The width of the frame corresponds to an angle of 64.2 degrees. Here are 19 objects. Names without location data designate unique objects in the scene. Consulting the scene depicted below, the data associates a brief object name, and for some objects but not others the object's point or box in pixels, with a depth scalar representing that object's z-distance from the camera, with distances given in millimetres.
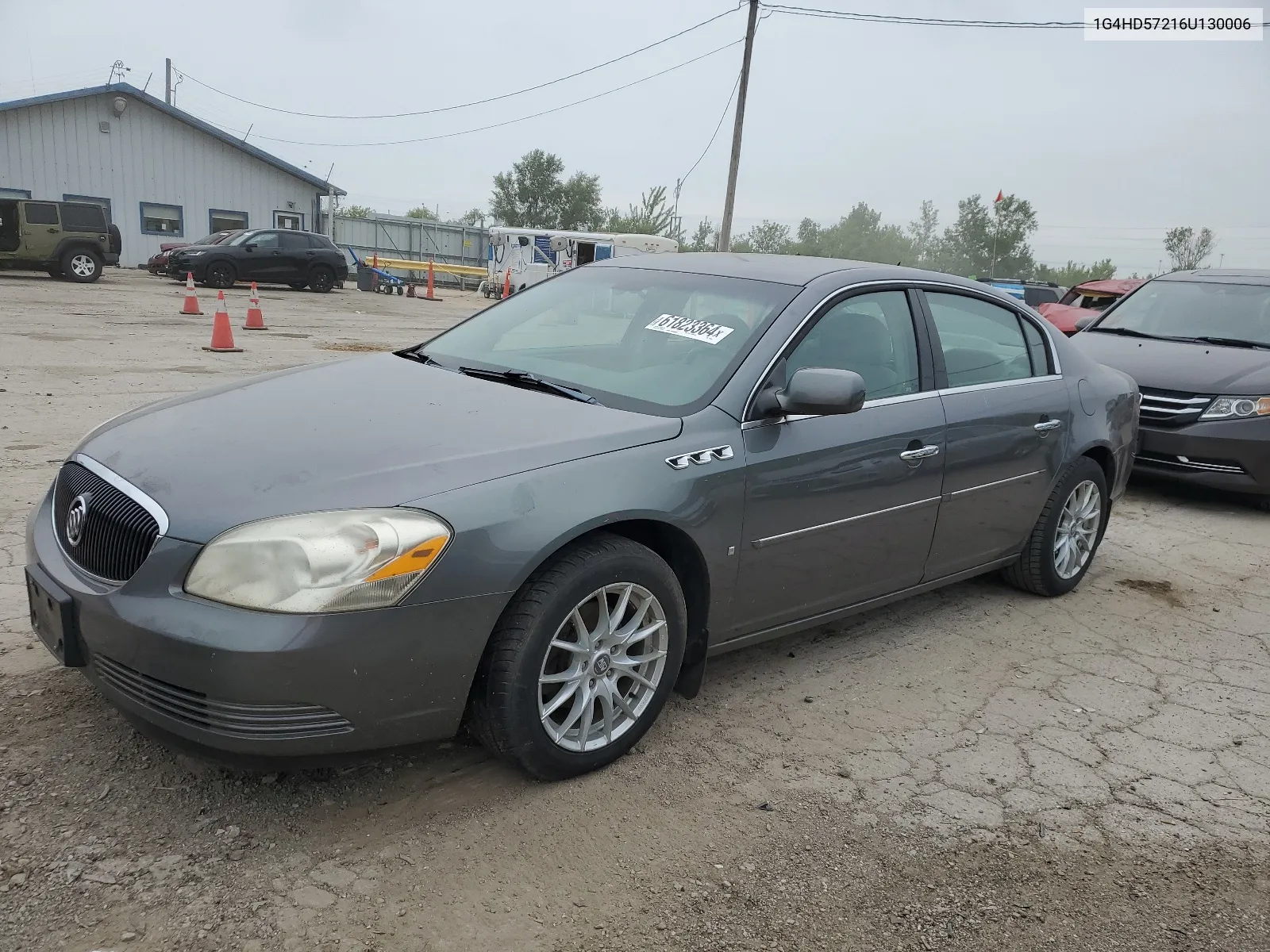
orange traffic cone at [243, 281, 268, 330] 15234
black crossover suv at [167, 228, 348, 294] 23594
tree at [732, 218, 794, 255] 57594
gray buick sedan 2508
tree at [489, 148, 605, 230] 63656
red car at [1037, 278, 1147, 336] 13594
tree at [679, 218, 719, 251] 52309
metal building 30688
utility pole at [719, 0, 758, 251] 27266
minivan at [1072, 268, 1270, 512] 6953
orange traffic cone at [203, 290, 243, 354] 12198
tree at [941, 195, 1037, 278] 70188
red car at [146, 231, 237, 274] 25398
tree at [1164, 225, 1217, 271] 62406
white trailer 34312
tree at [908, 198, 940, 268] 71875
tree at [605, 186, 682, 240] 63406
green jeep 22625
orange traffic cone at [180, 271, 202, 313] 16875
